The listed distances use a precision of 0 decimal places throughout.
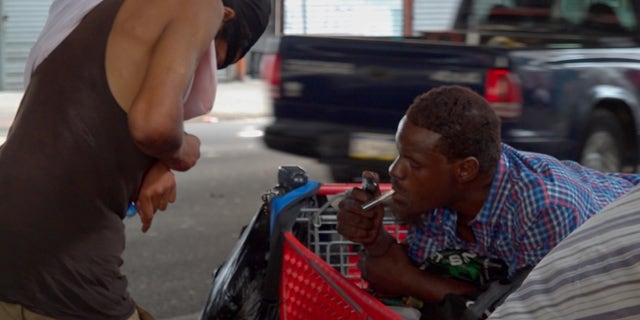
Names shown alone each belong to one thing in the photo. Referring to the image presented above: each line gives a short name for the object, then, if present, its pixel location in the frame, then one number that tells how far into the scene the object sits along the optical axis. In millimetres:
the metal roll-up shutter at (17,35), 17438
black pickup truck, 7340
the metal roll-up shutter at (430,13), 17550
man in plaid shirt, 2938
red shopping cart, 2963
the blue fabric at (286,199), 3303
